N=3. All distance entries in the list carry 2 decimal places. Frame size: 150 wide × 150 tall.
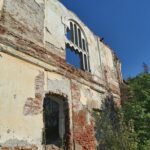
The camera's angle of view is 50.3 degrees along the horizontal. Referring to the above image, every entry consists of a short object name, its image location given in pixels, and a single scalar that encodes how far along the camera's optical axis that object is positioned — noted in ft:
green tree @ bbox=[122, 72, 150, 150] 20.68
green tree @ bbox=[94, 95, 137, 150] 18.20
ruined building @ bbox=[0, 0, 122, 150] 13.34
